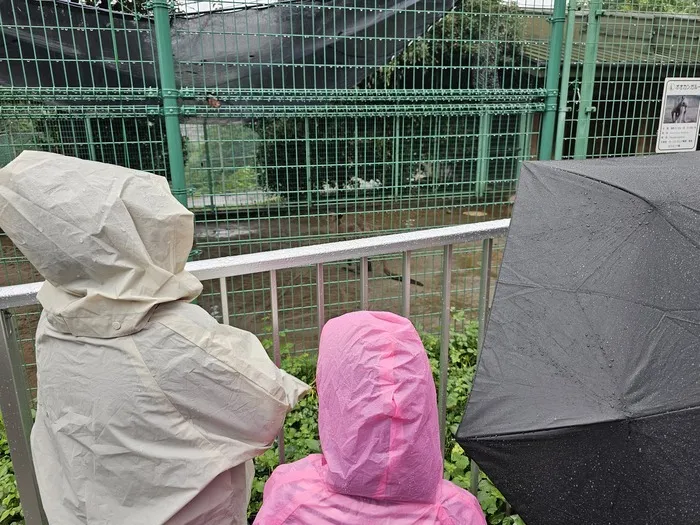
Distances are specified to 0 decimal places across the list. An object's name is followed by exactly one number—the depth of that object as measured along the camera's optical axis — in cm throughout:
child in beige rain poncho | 135
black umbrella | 112
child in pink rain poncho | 121
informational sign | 441
